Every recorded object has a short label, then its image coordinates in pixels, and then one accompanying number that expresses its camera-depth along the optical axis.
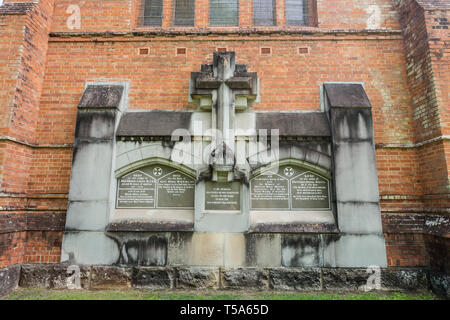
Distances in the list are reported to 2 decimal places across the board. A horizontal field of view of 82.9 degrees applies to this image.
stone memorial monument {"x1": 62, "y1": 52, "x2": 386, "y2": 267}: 5.30
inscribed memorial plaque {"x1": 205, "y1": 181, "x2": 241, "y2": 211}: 5.49
